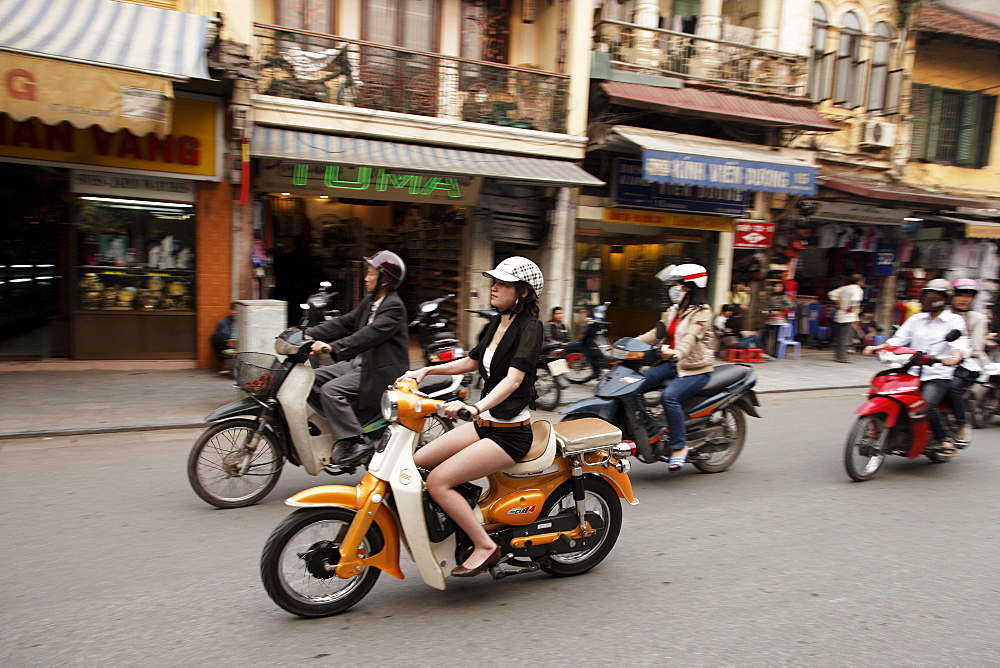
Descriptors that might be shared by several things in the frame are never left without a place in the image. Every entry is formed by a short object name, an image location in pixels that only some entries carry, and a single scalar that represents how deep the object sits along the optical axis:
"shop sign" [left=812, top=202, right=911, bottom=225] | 15.60
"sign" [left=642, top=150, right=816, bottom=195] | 12.05
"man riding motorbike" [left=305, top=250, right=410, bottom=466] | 5.03
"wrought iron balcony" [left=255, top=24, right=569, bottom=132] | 10.84
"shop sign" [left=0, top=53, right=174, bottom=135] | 7.44
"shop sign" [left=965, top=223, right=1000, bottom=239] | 15.46
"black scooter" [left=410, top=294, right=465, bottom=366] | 8.45
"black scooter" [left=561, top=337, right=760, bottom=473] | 5.72
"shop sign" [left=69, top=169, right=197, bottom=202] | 9.77
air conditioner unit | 15.88
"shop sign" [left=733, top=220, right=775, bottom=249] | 14.87
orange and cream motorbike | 3.30
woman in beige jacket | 5.75
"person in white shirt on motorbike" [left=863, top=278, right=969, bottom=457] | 6.34
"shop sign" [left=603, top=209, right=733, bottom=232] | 14.02
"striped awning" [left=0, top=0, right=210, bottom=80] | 7.96
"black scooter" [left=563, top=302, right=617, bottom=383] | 9.87
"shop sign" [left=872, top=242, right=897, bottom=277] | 16.50
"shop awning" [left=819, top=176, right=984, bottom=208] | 14.56
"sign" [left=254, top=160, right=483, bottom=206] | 10.73
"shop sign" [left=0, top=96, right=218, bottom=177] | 9.24
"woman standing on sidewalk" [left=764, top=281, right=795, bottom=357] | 14.39
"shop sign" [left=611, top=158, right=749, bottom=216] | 13.75
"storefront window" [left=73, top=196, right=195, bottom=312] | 10.16
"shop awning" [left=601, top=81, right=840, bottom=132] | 12.52
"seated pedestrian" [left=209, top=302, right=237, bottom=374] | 9.98
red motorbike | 6.12
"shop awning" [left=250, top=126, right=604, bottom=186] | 10.12
